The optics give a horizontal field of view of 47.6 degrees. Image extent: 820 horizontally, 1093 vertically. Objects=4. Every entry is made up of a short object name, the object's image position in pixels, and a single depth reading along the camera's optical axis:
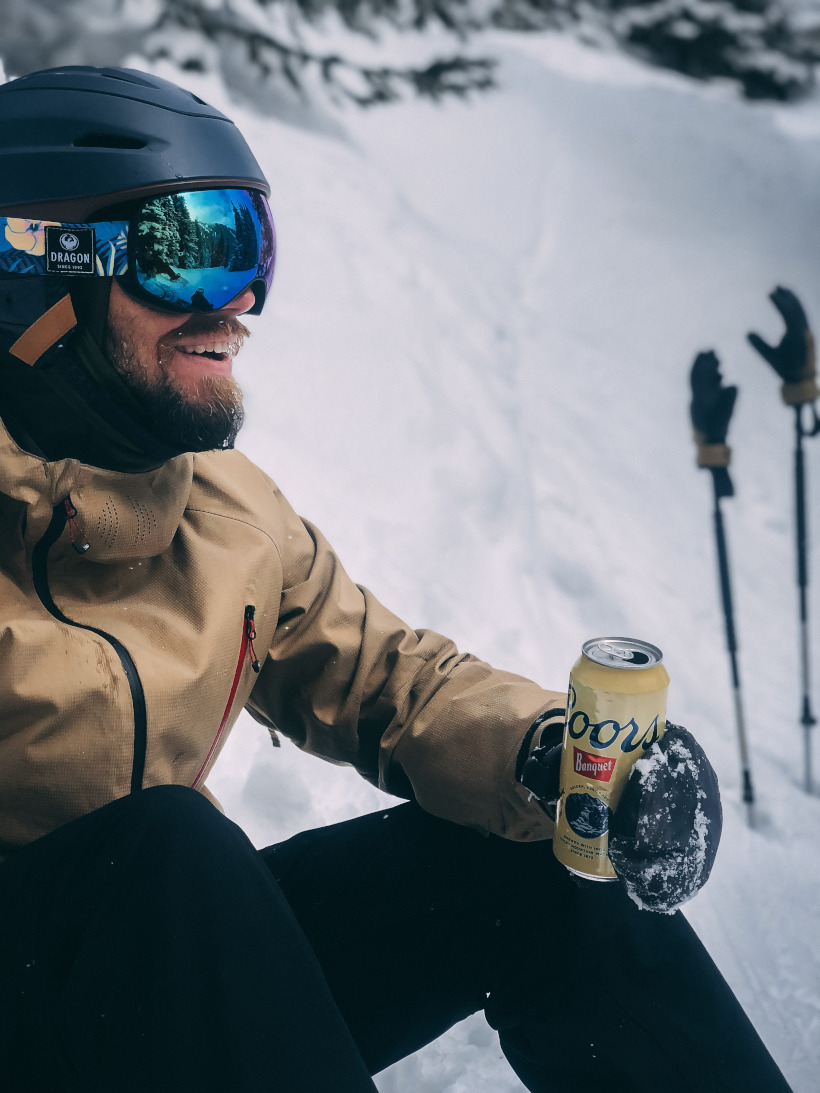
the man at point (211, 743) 1.20
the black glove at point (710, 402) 3.54
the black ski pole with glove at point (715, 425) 3.54
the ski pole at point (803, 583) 3.72
